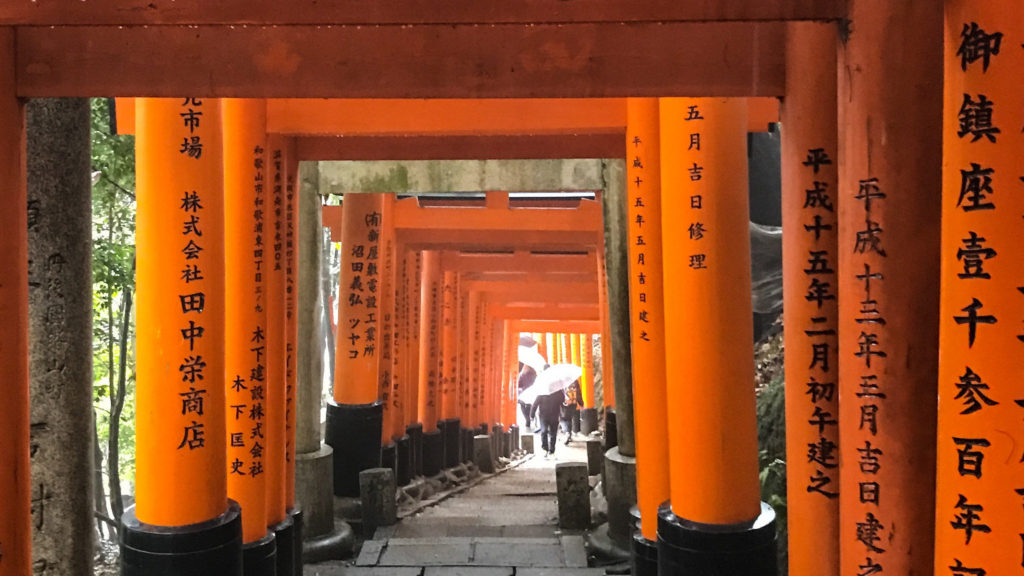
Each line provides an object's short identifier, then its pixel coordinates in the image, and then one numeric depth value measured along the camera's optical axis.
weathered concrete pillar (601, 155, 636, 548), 7.29
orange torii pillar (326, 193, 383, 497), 8.80
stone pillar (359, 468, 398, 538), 8.38
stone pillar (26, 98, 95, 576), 3.80
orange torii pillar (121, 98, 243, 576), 3.74
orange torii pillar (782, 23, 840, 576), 2.85
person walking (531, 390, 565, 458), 17.72
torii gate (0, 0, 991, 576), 2.48
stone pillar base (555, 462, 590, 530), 8.24
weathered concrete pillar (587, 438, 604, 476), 11.75
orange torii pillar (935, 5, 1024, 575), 1.89
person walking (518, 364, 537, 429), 27.95
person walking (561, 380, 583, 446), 23.59
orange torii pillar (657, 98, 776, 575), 3.73
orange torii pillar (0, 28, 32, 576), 2.61
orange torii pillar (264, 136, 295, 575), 5.40
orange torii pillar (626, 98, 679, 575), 4.73
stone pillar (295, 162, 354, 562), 7.48
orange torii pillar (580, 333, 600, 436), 23.98
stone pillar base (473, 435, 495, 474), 14.28
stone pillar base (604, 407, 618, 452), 9.81
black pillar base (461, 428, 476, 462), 14.69
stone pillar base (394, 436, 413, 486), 10.60
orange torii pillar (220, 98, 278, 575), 4.82
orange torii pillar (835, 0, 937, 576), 2.23
